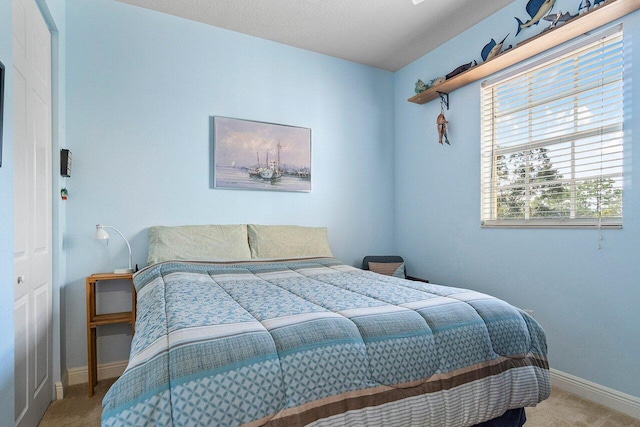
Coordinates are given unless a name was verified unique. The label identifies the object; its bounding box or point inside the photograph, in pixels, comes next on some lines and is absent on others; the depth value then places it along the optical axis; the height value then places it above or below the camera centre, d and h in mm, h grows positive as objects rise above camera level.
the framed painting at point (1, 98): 1322 +445
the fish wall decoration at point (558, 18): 2146 +1239
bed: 892 -457
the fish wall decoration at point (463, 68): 2862 +1210
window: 2055 +492
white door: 1601 +0
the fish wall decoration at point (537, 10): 2303 +1384
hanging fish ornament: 3100 +768
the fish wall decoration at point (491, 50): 2611 +1267
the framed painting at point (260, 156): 2918 +505
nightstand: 2258 -734
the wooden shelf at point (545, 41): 1912 +1114
